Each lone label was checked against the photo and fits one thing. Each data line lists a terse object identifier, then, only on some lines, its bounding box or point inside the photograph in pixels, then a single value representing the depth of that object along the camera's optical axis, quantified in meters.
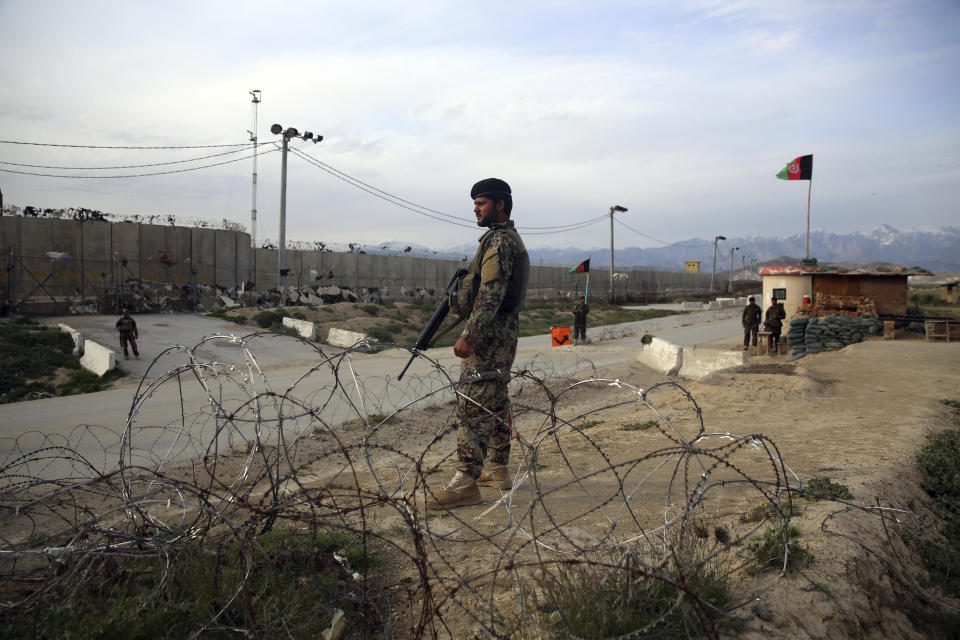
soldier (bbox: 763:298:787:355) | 16.03
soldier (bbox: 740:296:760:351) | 16.95
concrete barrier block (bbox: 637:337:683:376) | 12.77
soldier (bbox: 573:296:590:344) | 18.69
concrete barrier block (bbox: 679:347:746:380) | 11.38
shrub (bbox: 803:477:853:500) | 3.84
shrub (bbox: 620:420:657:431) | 6.84
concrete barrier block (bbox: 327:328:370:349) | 16.47
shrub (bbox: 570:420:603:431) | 7.02
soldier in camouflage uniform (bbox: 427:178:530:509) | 4.01
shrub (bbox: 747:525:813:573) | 2.96
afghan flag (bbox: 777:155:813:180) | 19.28
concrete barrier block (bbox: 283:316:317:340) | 17.66
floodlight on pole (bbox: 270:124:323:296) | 21.41
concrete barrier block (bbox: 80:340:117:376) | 11.29
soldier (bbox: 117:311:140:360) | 12.55
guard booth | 15.77
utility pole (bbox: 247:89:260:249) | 29.61
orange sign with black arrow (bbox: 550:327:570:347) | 15.67
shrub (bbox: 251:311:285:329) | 19.20
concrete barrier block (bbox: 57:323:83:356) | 12.59
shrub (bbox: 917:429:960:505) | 4.55
